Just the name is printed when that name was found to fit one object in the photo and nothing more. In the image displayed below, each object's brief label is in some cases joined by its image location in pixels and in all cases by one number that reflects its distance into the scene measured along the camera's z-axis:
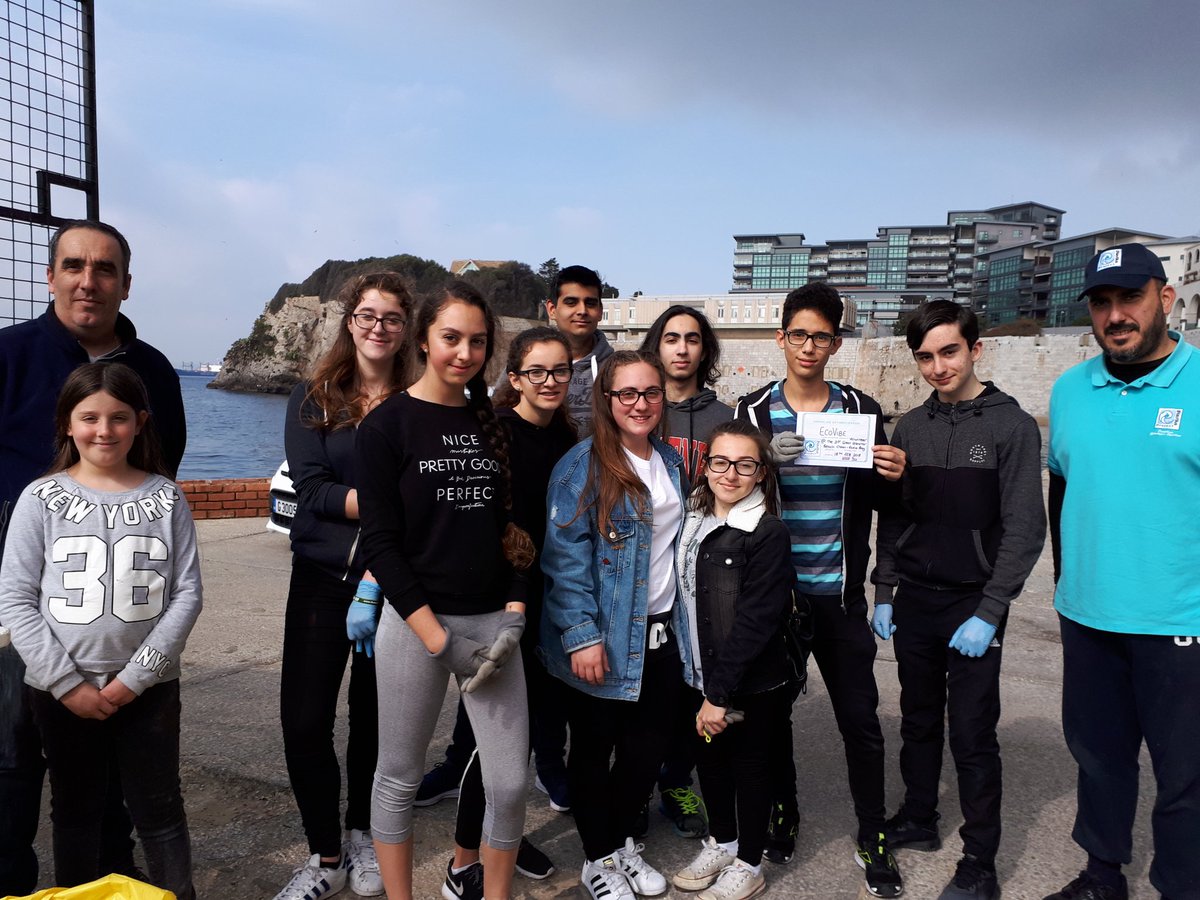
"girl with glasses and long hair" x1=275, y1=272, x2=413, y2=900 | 2.58
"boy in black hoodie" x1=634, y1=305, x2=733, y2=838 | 3.06
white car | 7.38
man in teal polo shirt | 2.42
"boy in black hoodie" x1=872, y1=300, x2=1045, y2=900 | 2.70
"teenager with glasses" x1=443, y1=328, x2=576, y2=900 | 2.59
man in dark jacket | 2.21
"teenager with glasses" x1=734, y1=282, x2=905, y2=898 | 2.81
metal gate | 2.91
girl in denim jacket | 2.55
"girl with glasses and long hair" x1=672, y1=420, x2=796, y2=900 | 2.54
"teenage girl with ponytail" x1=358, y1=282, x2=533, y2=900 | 2.26
